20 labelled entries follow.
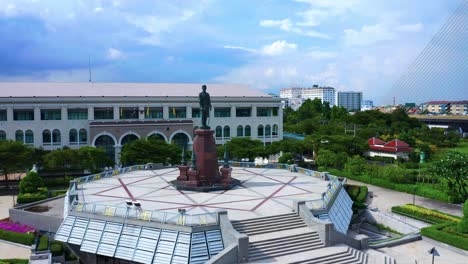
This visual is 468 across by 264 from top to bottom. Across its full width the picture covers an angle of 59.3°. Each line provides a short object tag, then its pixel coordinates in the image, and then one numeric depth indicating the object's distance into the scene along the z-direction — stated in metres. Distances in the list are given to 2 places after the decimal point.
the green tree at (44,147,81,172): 43.53
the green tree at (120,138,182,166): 44.66
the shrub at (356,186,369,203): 33.42
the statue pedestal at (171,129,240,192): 28.95
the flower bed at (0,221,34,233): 26.75
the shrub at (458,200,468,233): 23.92
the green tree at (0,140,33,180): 40.97
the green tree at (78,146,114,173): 43.98
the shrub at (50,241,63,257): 23.10
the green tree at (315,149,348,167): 46.00
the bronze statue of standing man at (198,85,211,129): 29.55
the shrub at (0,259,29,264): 20.97
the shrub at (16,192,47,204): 32.53
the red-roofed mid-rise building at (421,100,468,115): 197.25
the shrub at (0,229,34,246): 24.84
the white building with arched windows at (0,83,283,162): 53.84
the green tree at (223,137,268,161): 49.53
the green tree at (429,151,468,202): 30.84
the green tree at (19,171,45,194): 34.72
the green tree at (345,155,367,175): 43.16
